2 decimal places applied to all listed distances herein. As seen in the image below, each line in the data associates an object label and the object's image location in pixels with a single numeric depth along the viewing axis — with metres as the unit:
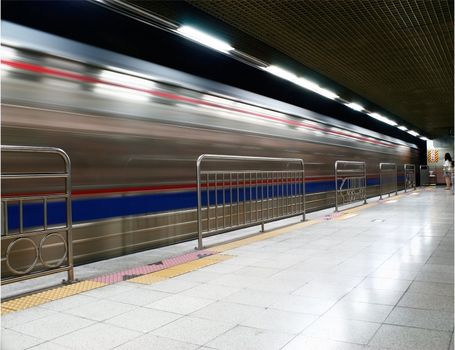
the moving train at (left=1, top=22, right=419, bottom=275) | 3.59
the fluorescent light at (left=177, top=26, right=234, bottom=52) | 5.19
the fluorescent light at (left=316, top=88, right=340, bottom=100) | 9.08
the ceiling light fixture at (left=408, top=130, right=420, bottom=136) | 19.65
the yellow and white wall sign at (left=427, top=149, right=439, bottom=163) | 23.39
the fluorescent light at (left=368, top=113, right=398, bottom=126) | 13.62
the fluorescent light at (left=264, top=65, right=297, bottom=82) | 7.18
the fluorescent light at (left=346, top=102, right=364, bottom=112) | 11.24
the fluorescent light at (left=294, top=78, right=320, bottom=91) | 8.06
